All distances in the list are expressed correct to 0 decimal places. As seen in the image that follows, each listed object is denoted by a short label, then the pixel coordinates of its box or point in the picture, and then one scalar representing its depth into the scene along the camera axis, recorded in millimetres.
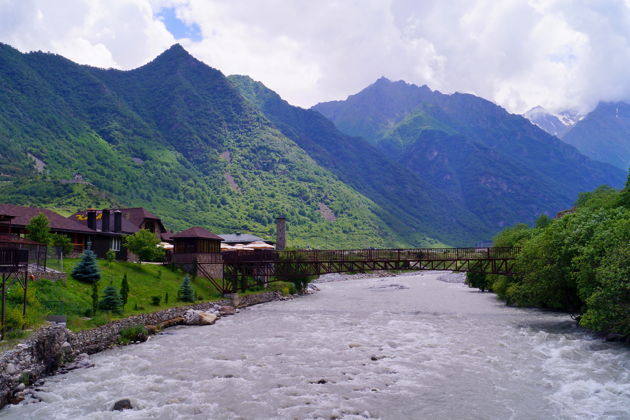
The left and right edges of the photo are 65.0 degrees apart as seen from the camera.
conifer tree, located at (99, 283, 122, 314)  40656
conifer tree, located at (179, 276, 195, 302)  54969
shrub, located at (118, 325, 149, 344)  38391
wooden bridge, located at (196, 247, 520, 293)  65000
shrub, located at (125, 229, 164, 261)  60438
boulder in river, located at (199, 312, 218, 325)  49444
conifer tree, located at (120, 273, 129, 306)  43534
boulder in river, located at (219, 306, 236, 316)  56844
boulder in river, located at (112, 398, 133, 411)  23180
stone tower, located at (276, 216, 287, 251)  107938
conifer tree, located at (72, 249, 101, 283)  45041
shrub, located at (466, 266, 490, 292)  85625
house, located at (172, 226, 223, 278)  66312
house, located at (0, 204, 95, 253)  52250
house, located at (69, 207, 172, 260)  64438
